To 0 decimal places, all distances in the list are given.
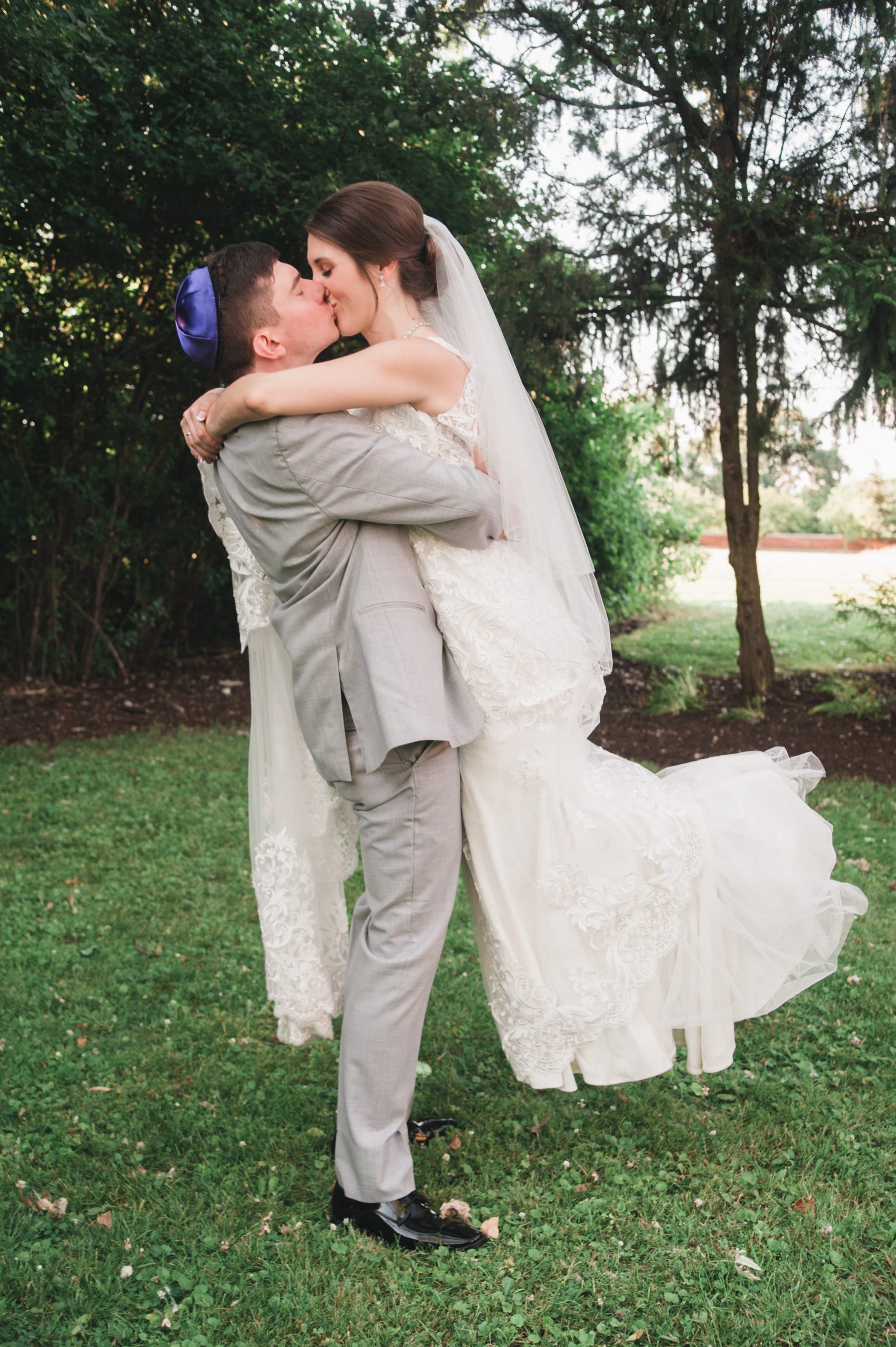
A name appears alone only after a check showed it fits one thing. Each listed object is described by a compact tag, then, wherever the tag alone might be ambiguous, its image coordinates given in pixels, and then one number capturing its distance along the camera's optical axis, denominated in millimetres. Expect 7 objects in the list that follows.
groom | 2199
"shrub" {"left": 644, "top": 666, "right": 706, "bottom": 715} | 7578
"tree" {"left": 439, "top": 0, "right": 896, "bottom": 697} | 5734
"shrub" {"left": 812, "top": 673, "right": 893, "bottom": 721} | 7191
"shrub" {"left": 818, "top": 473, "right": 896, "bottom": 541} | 8375
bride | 2395
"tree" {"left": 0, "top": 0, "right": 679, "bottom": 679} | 6168
